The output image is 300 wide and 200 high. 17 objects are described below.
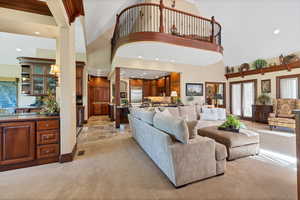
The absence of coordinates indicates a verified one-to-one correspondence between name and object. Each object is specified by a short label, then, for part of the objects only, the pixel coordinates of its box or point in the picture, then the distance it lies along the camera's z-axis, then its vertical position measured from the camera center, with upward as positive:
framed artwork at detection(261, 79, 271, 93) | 6.51 +0.76
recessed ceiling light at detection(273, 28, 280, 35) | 5.37 +2.86
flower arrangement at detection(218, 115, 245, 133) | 3.02 -0.56
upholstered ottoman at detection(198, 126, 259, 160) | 2.63 -0.84
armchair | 4.58 -0.50
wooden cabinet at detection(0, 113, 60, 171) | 2.28 -0.72
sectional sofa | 1.82 -0.76
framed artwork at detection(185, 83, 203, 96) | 7.39 +0.68
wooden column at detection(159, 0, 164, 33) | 4.10 +2.60
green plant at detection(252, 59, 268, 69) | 6.59 +1.90
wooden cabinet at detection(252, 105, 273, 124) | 6.04 -0.54
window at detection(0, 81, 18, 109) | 6.02 +0.34
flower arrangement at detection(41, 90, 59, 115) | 2.76 -0.12
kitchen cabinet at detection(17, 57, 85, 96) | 4.56 +0.88
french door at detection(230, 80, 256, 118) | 7.31 +0.23
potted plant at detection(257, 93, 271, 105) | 6.41 +0.10
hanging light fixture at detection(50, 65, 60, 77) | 2.84 +0.69
